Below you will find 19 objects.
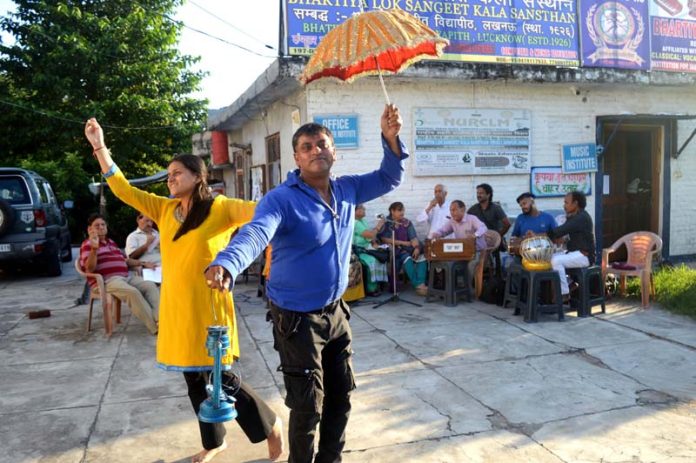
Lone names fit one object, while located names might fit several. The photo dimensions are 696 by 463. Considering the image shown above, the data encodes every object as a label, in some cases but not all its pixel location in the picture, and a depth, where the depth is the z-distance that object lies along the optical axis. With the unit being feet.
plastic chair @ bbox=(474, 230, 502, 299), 25.23
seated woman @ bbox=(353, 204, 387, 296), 26.03
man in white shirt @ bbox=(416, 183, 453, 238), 27.50
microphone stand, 24.53
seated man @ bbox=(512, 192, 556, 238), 24.79
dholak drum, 21.07
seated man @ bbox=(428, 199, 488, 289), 25.59
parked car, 32.27
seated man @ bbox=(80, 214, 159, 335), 20.26
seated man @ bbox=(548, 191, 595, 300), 21.83
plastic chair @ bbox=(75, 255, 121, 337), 20.31
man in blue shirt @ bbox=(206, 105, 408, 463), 8.37
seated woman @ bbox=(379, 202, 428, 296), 26.66
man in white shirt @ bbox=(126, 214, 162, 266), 22.31
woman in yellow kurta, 9.70
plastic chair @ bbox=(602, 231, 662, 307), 23.08
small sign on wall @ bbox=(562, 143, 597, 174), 31.24
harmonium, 24.26
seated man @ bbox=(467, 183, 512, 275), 27.45
